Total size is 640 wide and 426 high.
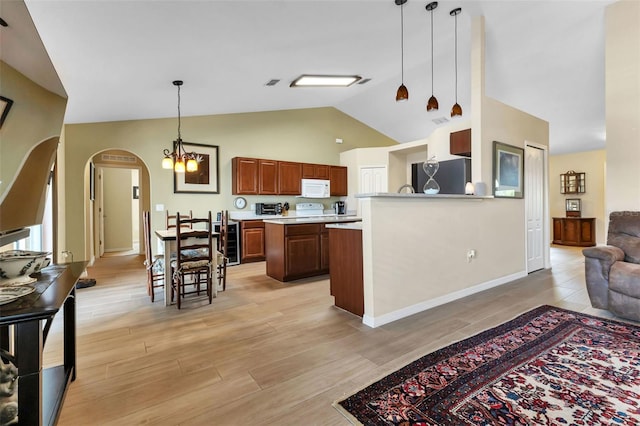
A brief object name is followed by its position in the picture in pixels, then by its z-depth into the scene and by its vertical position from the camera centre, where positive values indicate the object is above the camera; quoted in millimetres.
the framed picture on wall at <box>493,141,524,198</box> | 4133 +535
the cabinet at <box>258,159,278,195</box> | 6125 +673
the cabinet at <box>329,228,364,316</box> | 2879 -633
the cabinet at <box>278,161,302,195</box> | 6418 +688
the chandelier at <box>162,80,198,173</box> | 4160 +649
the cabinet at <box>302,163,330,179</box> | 6809 +888
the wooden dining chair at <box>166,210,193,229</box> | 4949 -237
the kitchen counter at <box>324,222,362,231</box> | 2905 -187
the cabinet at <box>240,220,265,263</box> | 5676 -621
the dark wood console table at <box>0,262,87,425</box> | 1090 -481
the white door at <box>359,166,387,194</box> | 7345 +751
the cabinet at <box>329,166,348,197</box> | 7301 +708
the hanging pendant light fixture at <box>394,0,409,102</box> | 3291 +2273
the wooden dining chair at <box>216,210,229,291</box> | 3910 -602
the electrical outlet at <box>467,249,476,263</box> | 3576 -569
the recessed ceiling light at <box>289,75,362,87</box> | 4852 +2220
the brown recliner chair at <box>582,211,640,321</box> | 2717 -604
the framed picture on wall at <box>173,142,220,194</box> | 5496 +646
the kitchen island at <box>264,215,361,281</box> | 4254 -586
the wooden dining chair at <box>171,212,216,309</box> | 3219 -595
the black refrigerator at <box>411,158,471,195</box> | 4516 +513
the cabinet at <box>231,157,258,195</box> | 5891 +674
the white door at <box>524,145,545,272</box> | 4734 +51
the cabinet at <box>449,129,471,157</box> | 4578 +1031
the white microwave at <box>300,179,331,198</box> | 6785 +480
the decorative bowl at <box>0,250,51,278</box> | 1349 -252
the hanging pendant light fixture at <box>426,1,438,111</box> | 3889 +1360
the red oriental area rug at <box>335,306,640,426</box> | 1534 -1072
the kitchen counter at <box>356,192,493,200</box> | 2637 +119
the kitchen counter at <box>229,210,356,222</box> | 6001 -146
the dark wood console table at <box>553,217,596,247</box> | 7523 -636
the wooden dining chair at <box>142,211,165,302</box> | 3506 -622
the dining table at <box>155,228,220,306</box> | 3338 -523
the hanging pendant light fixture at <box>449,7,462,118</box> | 3792 +2512
